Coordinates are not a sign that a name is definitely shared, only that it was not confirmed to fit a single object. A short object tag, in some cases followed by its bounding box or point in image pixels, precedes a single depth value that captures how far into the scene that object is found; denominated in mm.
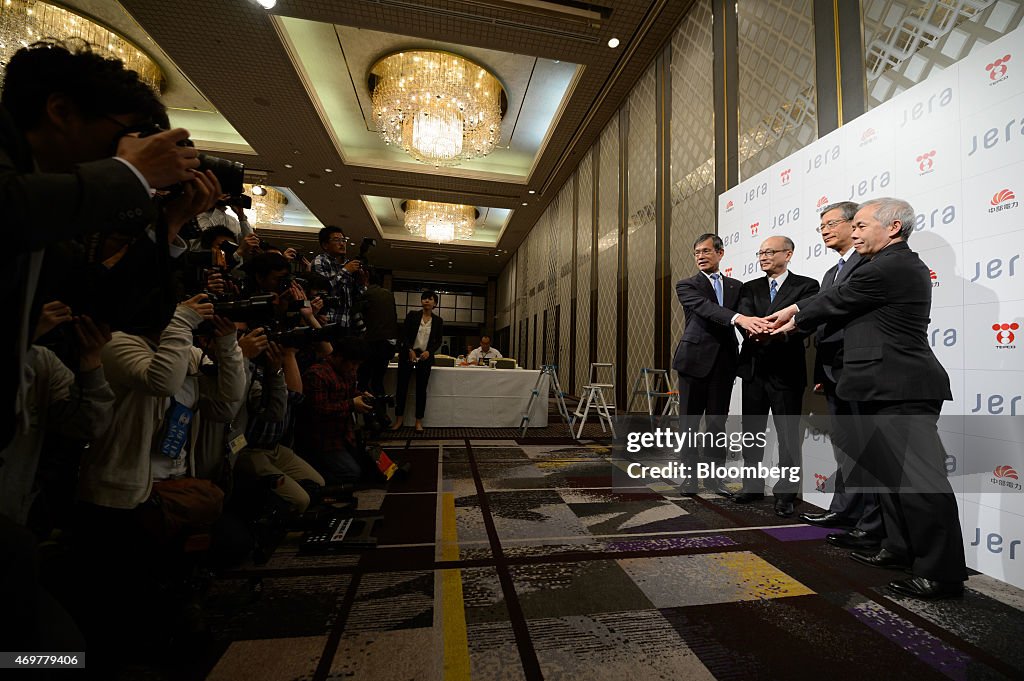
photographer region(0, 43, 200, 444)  599
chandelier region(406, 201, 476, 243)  8859
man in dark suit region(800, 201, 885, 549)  2020
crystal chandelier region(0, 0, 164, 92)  3998
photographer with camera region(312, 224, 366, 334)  3312
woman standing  4520
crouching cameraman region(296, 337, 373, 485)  2533
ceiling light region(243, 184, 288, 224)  8678
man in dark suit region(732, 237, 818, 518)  2346
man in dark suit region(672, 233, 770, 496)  2574
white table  4738
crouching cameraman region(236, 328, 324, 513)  1954
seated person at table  6879
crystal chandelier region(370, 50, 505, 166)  4945
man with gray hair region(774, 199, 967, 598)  1510
